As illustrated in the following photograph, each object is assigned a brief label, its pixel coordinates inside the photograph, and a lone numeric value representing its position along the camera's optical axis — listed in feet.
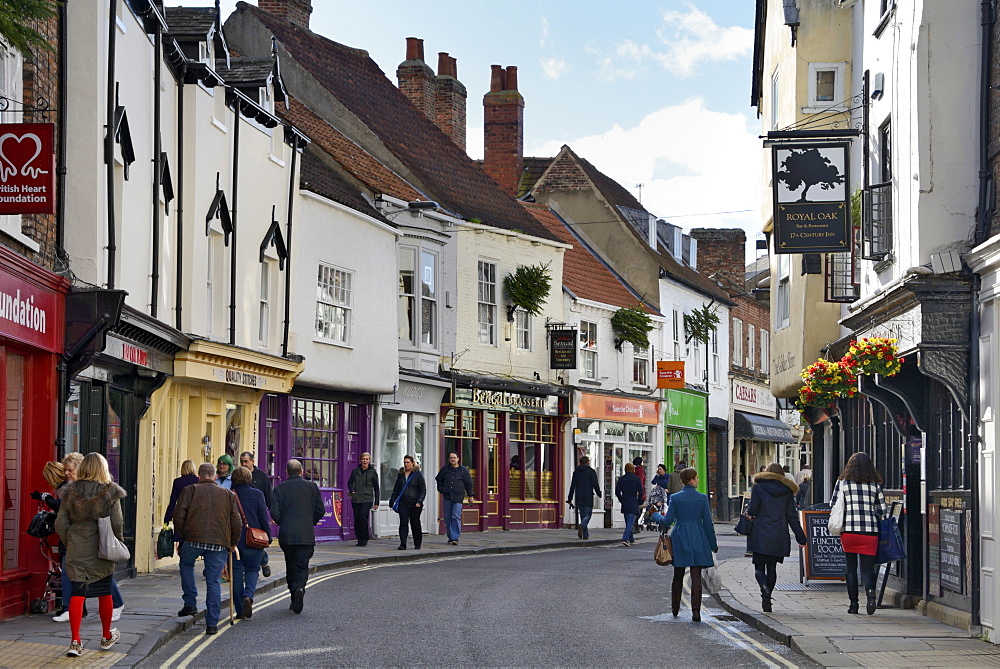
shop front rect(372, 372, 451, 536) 97.91
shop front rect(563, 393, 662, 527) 126.11
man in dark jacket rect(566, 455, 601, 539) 100.16
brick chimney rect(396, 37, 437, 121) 136.77
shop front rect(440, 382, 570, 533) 109.60
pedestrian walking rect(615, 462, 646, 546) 98.99
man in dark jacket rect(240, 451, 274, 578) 62.13
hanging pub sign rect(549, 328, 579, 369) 118.11
